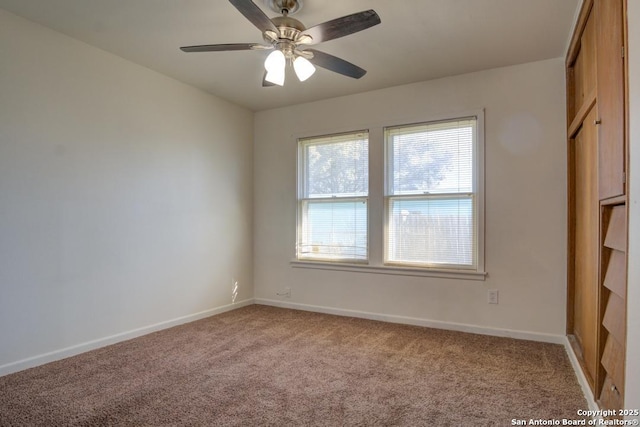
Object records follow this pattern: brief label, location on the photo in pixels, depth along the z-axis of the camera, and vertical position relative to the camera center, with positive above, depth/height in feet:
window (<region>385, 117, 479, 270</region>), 11.49 +0.65
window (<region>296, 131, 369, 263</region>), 13.29 +0.64
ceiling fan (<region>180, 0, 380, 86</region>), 6.28 +3.41
